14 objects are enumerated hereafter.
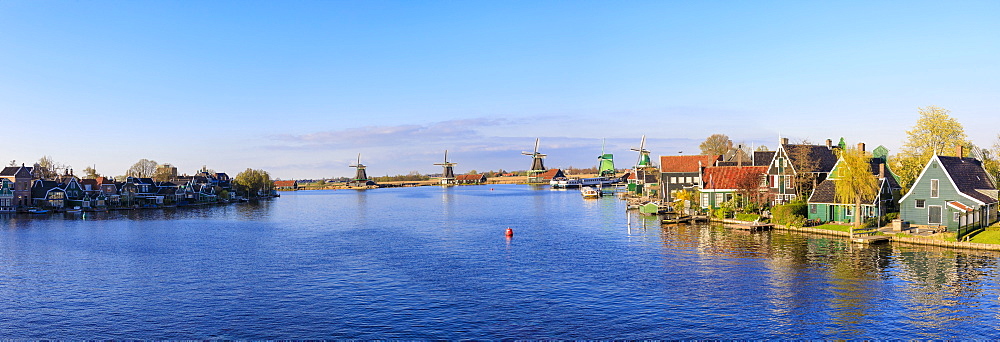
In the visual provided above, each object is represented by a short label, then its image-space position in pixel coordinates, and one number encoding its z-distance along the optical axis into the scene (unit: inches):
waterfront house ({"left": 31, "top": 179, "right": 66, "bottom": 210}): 4813.0
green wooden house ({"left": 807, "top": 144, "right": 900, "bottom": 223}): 2529.5
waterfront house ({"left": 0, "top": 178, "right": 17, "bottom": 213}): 4589.1
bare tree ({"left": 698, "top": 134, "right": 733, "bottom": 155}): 6577.3
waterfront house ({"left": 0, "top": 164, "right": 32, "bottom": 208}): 4683.8
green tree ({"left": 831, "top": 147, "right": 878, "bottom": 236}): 2418.8
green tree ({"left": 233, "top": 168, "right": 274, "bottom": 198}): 7578.7
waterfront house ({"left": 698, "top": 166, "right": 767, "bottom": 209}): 3203.7
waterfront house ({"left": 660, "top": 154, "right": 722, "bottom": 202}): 4276.6
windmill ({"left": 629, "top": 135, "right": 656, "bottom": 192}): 5629.9
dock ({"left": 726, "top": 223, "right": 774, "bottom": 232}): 2682.1
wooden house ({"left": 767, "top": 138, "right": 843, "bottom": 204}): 2960.1
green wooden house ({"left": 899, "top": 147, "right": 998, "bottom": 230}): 2137.1
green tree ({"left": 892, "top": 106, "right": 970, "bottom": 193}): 2965.1
